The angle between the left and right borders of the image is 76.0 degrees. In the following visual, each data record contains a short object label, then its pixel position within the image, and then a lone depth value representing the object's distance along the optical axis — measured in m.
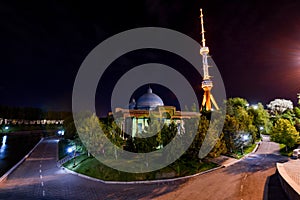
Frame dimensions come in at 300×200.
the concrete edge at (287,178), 12.44
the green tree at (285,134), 30.29
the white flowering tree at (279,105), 70.32
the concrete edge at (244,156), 25.62
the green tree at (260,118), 48.25
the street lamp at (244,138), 31.78
